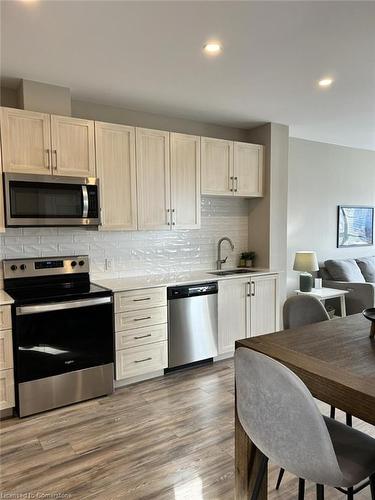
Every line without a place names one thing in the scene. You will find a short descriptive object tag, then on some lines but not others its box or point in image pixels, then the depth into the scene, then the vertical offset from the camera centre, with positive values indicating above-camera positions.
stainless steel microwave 2.80 +0.24
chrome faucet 4.38 -0.33
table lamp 4.56 -0.48
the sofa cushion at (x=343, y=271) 5.20 -0.63
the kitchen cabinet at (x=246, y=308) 3.76 -0.87
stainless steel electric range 2.68 -0.84
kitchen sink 3.98 -0.50
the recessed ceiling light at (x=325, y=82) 2.97 +1.22
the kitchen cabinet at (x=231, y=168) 3.91 +0.68
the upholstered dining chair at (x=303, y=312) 2.26 -0.53
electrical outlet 3.61 -0.35
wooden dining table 1.24 -0.54
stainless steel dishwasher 3.42 -0.93
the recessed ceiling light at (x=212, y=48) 2.38 +1.21
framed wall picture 5.84 +0.02
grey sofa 4.90 -0.76
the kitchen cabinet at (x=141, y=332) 3.16 -0.93
